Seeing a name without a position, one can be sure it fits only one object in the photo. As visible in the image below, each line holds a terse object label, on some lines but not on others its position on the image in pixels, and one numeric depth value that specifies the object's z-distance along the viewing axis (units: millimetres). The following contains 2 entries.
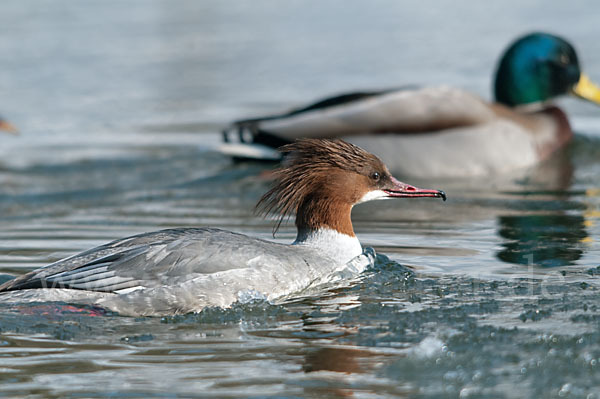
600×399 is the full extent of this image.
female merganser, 12219
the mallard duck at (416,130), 21984
